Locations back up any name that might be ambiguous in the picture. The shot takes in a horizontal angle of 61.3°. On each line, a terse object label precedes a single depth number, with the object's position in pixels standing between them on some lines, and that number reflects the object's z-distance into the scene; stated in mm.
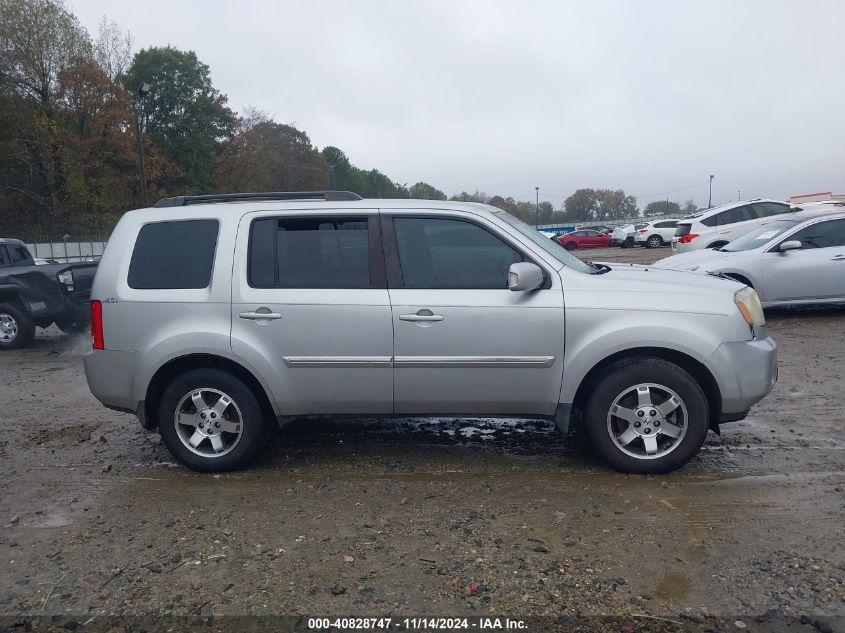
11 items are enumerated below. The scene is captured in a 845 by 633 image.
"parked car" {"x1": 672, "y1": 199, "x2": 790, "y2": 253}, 17375
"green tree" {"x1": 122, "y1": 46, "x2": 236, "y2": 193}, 54500
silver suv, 4609
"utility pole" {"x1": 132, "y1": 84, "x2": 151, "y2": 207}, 29847
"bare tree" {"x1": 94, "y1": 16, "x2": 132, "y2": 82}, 49406
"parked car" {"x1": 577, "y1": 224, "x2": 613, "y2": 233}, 48375
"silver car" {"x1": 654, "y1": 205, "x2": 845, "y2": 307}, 10352
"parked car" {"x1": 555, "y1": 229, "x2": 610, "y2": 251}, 45031
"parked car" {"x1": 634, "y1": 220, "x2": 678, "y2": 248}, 36188
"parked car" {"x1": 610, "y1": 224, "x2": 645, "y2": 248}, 39875
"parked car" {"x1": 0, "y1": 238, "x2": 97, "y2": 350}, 10906
